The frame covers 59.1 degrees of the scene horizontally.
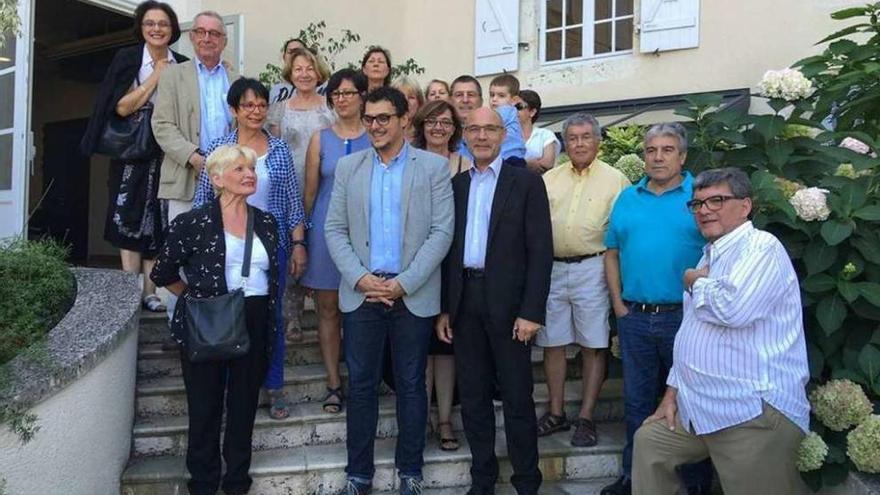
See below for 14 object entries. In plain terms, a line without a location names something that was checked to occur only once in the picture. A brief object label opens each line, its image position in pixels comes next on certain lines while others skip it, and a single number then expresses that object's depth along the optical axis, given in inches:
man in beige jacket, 171.0
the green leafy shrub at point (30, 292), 141.9
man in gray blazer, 144.1
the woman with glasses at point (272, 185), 155.2
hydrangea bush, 132.0
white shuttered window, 340.2
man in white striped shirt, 117.6
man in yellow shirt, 164.1
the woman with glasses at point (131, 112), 180.4
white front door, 239.9
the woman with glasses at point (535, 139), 194.4
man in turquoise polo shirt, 146.3
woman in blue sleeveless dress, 164.2
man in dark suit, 142.9
